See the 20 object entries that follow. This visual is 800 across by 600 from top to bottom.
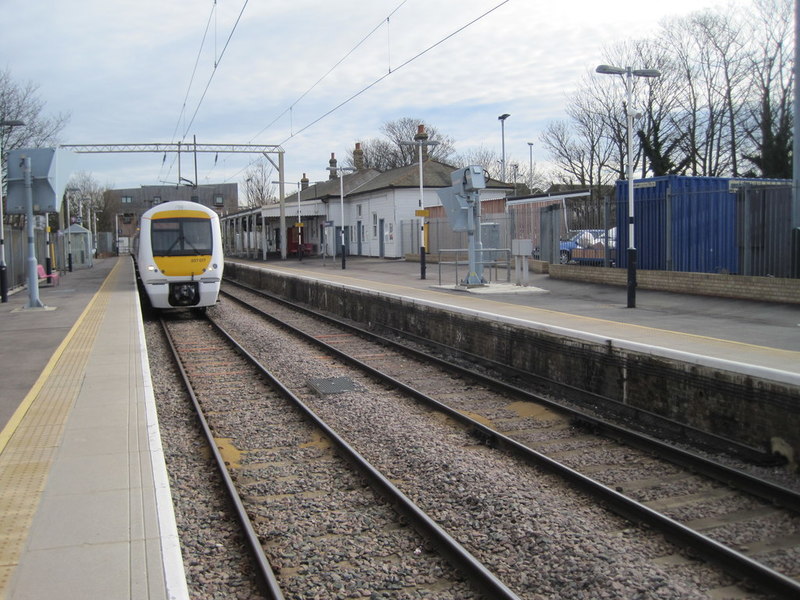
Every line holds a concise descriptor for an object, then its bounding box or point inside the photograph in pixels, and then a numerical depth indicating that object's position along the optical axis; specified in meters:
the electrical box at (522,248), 20.11
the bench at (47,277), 27.36
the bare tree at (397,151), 82.12
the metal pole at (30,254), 18.11
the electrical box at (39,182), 18.39
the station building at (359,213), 42.59
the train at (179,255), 18.64
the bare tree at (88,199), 85.06
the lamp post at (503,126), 50.49
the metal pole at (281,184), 46.27
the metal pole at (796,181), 14.48
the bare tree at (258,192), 96.50
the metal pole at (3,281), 20.62
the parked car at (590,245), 21.77
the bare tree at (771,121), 31.91
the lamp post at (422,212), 26.33
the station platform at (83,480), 3.89
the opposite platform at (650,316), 9.47
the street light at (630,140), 15.38
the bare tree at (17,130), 32.56
